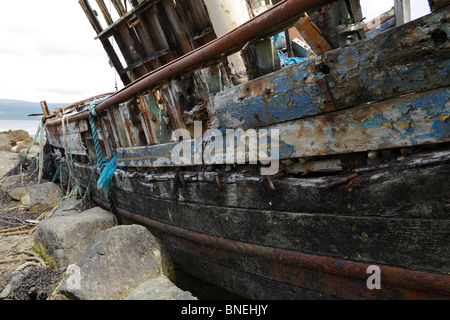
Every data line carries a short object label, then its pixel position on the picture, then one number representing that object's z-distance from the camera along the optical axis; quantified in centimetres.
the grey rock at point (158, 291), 213
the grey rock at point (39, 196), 644
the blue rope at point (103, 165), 416
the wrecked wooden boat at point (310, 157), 129
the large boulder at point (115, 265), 226
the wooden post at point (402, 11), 214
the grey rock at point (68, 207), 497
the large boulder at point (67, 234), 356
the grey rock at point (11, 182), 838
